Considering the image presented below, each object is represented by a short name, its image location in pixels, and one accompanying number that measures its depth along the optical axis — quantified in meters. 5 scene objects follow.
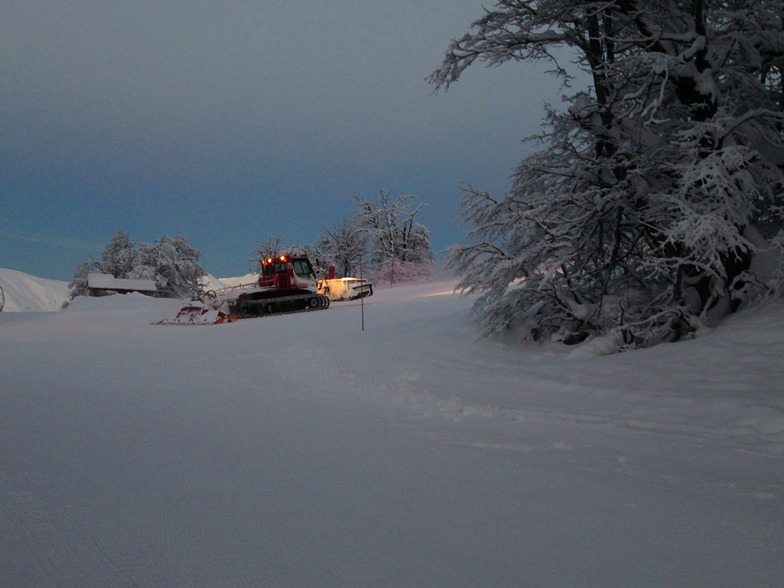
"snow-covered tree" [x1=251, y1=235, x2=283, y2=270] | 62.88
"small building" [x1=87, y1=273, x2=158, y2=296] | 42.01
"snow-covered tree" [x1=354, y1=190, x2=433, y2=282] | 55.84
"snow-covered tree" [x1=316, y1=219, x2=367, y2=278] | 57.88
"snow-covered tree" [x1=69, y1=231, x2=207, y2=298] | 52.37
